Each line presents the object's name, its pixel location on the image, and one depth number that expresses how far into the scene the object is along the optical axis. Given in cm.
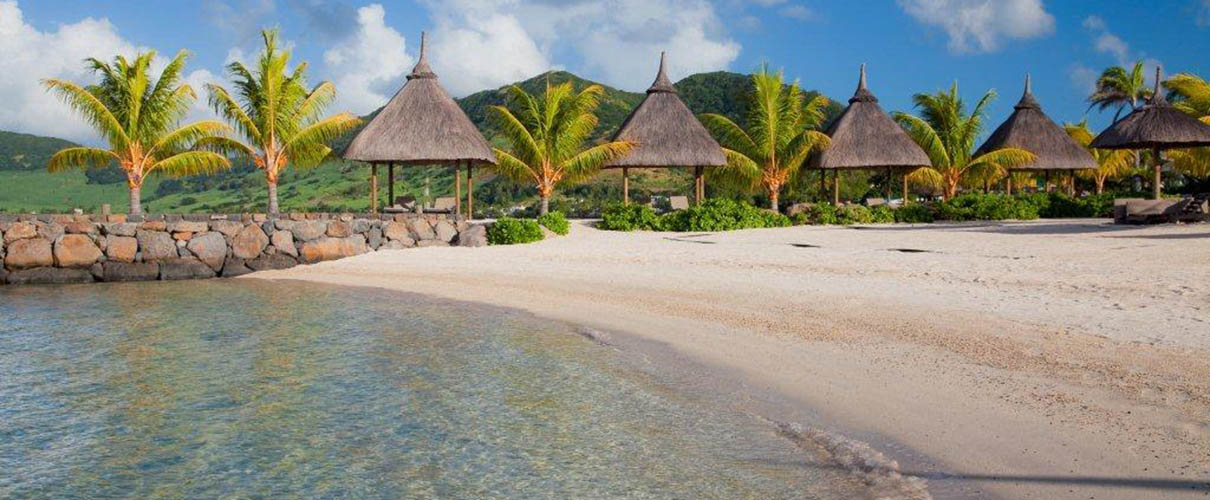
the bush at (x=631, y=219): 2214
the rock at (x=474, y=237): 1936
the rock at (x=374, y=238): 1933
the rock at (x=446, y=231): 1969
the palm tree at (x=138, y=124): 2197
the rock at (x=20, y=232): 1720
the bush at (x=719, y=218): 2175
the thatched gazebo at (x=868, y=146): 2716
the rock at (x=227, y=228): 1823
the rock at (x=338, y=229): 1895
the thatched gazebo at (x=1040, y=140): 3128
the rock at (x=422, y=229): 1962
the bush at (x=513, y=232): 1903
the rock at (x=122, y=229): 1766
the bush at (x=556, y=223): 2058
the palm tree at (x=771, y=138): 2555
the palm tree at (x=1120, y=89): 4481
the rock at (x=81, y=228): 1750
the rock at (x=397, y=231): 1945
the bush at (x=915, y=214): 2572
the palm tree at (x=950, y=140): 2931
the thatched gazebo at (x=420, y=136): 2173
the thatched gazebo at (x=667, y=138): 2450
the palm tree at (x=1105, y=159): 3828
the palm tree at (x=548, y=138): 2319
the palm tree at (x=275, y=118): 2205
